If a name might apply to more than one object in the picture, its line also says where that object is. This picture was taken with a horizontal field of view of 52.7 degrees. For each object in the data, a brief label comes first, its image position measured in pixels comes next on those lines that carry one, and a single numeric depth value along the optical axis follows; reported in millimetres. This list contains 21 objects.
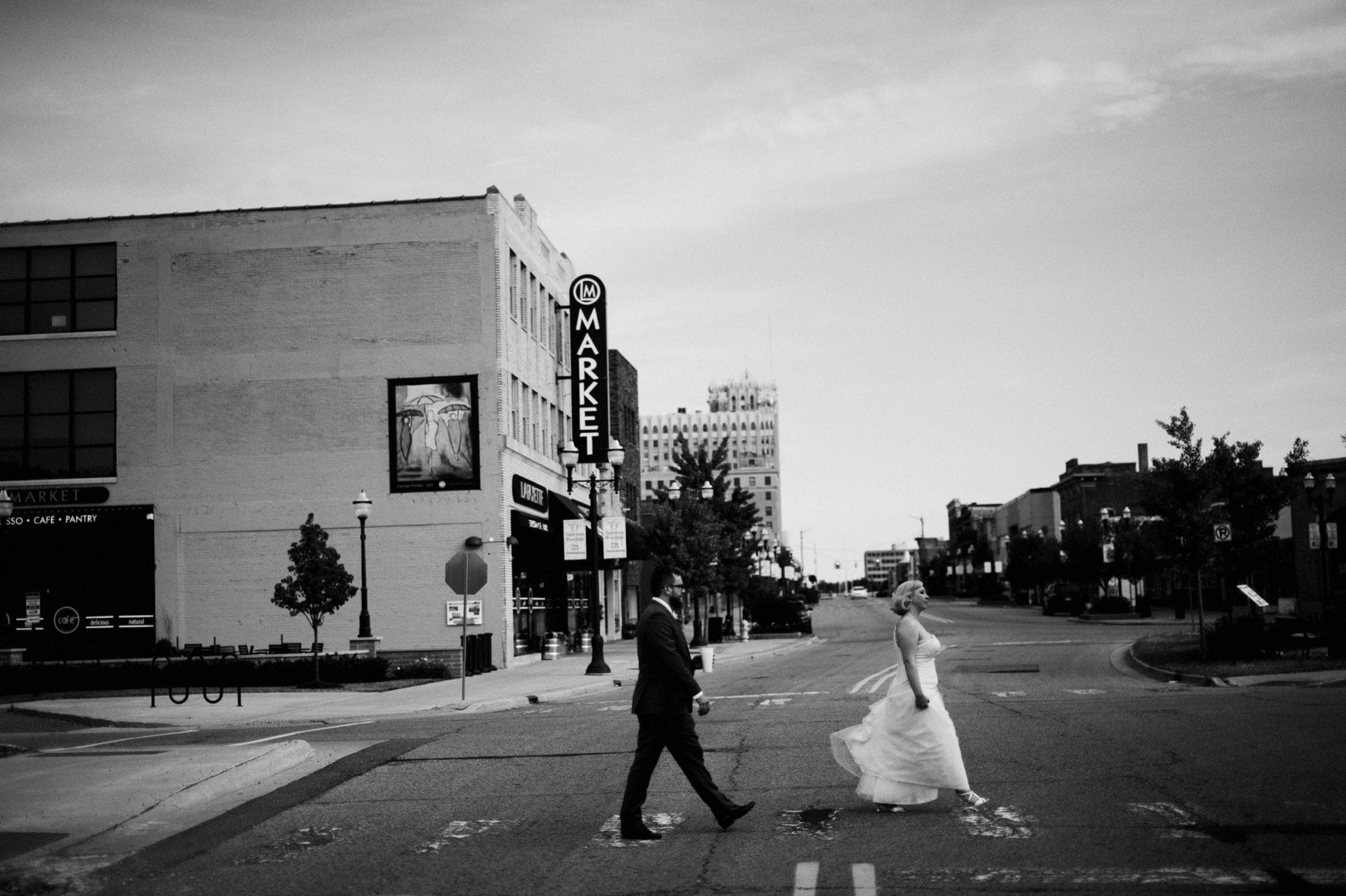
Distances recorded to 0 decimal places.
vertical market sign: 42625
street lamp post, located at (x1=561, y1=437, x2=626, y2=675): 32406
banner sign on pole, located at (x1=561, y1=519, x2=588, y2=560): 36850
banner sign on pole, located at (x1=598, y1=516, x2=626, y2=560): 36688
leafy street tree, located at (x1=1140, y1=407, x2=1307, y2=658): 28562
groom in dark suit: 9625
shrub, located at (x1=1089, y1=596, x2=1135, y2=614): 71125
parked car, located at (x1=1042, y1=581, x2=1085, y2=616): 78375
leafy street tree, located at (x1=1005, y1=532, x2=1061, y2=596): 91312
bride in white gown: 10133
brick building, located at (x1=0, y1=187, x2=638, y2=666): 39531
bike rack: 24625
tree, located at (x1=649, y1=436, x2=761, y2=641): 48781
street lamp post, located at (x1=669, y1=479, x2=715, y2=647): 48312
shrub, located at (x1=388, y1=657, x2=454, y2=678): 32656
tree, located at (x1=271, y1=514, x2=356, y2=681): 31266
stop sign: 25812
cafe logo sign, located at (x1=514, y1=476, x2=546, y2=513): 41219
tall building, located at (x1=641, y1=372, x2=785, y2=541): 180875
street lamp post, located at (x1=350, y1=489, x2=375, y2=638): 33156
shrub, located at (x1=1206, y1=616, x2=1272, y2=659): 26562
